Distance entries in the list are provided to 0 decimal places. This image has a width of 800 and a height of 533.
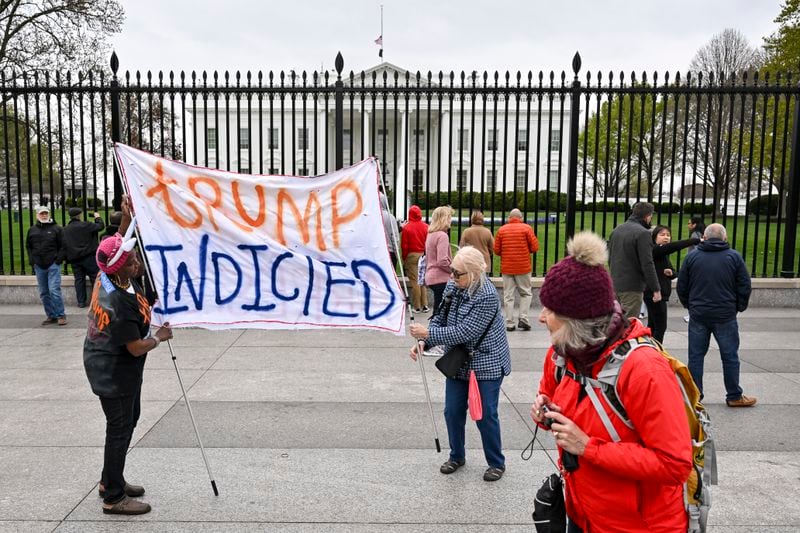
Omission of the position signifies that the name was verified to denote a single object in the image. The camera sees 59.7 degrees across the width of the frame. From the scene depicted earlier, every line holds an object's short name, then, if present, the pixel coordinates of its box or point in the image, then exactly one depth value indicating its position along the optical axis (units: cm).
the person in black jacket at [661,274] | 737
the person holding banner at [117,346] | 386
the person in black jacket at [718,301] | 605
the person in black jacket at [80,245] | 1024
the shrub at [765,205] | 2862
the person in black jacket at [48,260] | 973
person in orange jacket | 973
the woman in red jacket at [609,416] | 212
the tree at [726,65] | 2586
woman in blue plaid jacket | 436
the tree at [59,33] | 1616
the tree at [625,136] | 3147
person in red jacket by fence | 1126
